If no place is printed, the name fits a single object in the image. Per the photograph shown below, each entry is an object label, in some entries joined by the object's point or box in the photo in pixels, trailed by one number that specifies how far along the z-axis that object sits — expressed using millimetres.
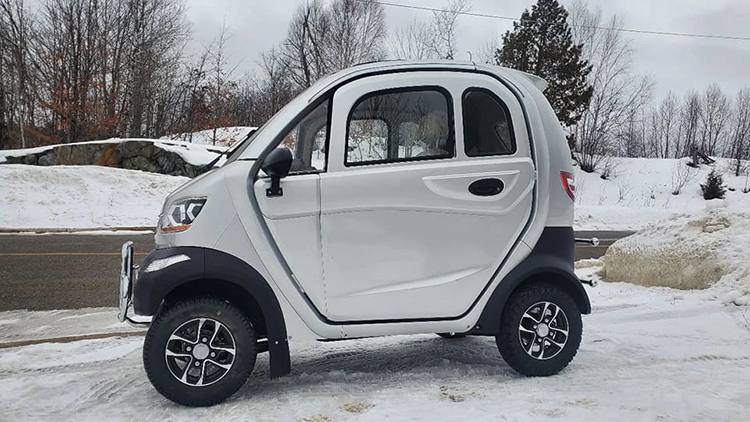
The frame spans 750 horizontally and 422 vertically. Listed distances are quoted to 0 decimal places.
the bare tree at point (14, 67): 28047
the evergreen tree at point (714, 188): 27969
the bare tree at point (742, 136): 49938
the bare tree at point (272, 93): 35750
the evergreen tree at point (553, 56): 32406
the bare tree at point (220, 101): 27594
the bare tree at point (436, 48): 28102
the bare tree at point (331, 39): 31078
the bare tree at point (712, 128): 52781
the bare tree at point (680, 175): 30648
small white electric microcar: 3586
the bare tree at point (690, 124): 54500
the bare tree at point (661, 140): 55719
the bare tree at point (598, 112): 35469
